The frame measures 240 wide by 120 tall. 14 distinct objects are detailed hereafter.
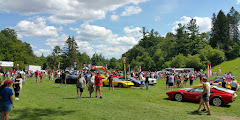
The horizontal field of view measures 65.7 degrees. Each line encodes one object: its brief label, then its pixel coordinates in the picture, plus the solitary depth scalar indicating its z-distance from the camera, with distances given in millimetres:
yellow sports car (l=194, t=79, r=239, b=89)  17125
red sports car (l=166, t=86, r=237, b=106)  10633
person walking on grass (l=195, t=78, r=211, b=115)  8391
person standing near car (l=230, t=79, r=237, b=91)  15220
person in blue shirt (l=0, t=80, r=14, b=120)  5805
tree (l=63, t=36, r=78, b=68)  81500
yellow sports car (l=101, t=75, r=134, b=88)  19469
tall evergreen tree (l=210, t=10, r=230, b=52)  83062
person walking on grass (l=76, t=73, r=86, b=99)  11570
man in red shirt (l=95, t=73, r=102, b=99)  12081
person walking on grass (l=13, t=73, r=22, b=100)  10907
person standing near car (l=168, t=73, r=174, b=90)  17127
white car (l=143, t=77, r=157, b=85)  23012
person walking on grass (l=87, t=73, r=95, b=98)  12289
